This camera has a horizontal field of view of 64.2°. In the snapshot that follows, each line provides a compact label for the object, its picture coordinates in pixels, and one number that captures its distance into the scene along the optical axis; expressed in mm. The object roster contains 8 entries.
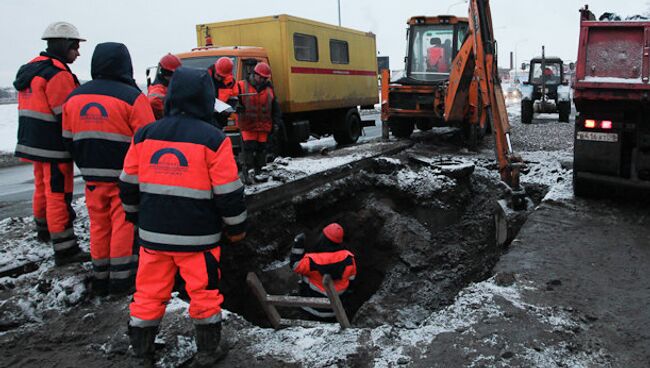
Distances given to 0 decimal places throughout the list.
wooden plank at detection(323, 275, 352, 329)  4168
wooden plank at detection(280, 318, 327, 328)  4234
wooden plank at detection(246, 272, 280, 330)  4461
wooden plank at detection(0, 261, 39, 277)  4676
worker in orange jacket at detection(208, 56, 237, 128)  6656
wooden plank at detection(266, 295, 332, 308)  4262
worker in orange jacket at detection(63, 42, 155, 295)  4203
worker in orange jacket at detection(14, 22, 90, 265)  4676
